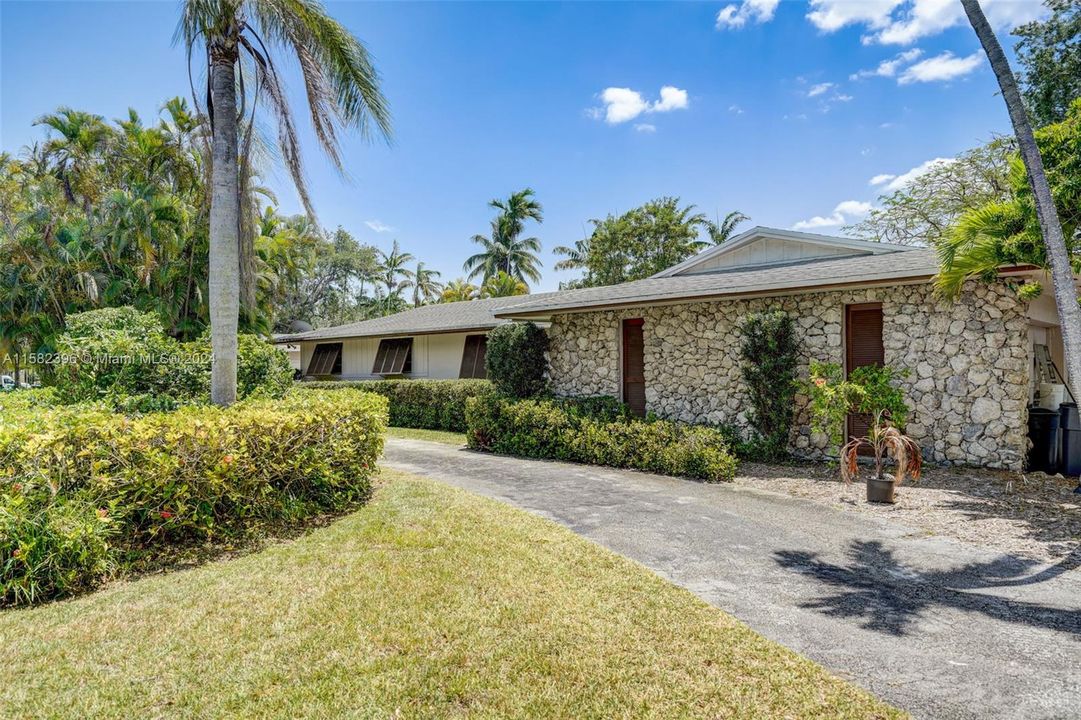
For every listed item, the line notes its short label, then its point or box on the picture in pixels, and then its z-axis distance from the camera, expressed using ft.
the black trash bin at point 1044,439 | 27.02
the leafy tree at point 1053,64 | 52.13
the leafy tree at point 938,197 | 67.77
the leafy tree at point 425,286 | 143.23
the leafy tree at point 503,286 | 106.22
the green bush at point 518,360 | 40.84
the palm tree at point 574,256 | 116.16
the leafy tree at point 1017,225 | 19.31
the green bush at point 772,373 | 29.43
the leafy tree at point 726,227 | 105.09
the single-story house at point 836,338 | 25.86
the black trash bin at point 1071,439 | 25.68
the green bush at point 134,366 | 21.71
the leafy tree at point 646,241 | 99.04
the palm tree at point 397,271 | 144.36
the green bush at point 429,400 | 48.06
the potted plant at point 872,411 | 21.40
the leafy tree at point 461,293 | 127.44
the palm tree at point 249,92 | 21.86
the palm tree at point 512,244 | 118.62
